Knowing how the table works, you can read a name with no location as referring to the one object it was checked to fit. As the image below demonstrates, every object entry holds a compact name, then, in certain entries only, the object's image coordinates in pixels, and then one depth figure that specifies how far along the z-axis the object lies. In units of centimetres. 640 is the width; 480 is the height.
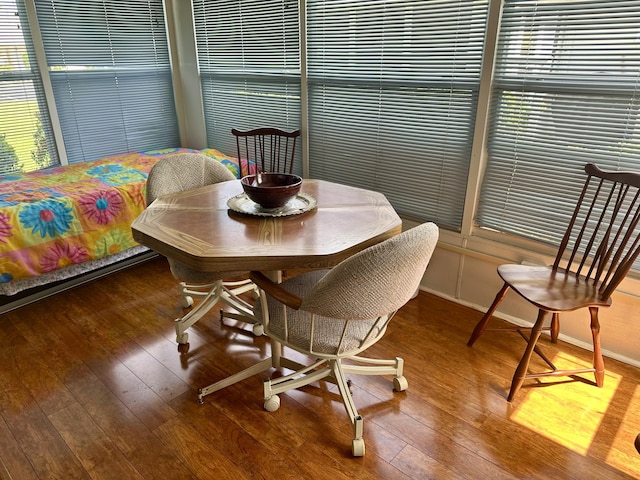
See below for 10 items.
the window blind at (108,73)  333
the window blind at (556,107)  193
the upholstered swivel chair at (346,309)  136
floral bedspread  244
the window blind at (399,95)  241
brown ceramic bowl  180
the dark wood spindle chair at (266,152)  294
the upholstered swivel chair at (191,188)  214
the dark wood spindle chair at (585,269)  182
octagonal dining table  150
